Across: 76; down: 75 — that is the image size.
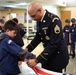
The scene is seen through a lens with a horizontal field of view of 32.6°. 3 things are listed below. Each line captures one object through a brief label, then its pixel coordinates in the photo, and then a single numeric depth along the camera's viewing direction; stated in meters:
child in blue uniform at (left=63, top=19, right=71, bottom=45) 5.31
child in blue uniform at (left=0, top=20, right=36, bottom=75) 1.40
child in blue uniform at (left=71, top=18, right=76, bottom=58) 5.04
